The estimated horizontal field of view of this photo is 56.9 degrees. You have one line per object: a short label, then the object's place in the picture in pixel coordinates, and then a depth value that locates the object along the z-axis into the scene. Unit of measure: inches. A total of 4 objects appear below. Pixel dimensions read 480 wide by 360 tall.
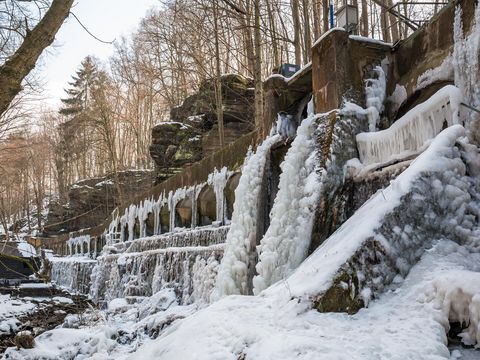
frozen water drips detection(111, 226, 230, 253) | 371.6
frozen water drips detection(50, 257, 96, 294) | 637.9
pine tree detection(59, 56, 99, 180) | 1502.2
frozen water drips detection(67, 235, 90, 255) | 940.6
